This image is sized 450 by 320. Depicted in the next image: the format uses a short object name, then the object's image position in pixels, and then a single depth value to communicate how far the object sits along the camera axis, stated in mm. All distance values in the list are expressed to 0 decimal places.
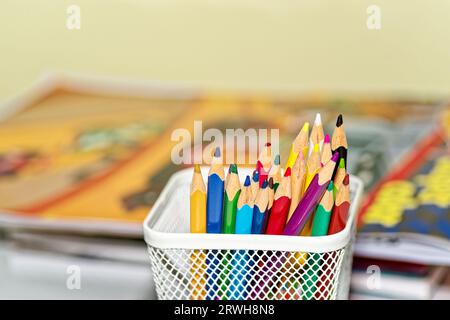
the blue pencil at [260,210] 492
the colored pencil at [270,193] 495
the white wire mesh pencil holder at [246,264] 498
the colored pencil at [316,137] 515
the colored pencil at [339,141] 507
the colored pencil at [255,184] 497
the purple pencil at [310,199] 486
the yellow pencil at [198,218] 504
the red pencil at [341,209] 493
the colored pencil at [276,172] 506
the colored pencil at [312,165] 501
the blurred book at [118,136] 627
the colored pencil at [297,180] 499
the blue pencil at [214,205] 498
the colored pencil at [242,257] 495
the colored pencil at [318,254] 492
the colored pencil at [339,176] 494
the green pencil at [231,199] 497
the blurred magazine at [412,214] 567
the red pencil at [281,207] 494
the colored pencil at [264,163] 507
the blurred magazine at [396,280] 559
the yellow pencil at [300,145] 514
